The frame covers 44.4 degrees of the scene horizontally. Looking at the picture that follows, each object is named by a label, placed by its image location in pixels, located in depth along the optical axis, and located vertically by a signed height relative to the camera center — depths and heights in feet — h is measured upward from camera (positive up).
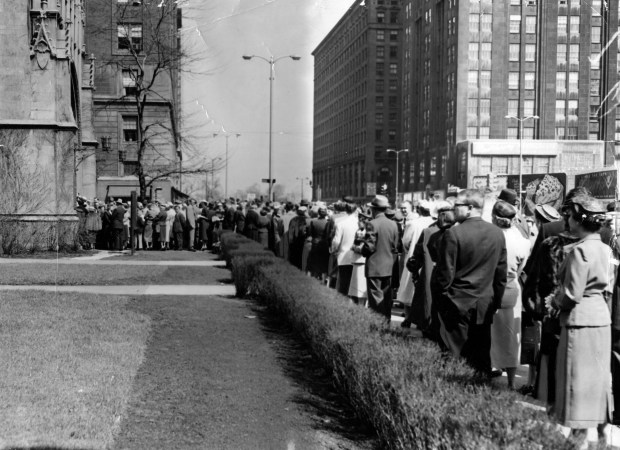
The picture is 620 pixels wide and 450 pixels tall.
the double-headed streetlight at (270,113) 131.44 +15.51
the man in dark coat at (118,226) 94.32 -3.41
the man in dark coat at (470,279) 22.72 -2.24
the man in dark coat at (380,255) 35.35 -2.42
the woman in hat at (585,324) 17.43 -2.69
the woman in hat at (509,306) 25.81 -3.45
